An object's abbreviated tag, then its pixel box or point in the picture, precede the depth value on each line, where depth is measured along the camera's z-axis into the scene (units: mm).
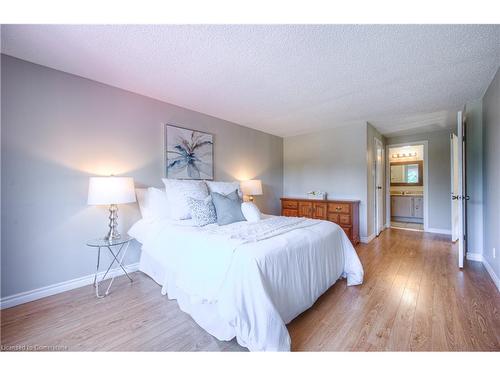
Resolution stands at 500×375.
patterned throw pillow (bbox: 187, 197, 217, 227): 2338
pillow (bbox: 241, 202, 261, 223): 2459
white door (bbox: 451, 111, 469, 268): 2697
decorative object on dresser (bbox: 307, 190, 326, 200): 4332
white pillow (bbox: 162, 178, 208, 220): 2533
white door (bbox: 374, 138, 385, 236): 4551
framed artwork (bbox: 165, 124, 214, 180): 3000
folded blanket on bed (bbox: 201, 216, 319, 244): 1738
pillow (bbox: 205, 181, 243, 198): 2932
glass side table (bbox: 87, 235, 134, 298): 2102
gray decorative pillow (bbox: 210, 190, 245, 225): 2387
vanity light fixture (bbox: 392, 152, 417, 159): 6562
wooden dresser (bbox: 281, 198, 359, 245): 3760
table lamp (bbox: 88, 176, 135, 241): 2072
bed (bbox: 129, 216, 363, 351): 1322
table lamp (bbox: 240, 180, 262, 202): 3738
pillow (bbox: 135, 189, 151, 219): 2615
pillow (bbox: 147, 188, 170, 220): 2570
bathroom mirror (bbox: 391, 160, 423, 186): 6340
